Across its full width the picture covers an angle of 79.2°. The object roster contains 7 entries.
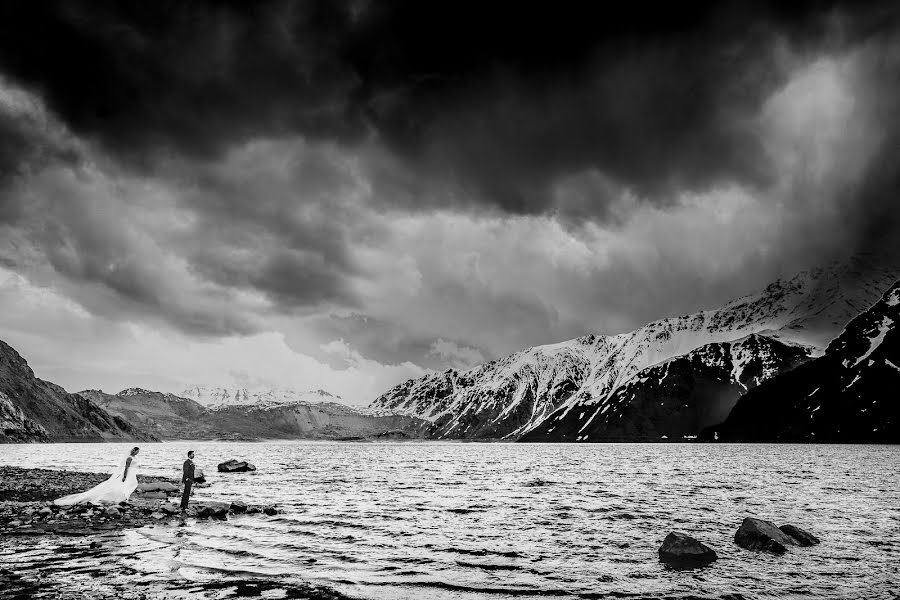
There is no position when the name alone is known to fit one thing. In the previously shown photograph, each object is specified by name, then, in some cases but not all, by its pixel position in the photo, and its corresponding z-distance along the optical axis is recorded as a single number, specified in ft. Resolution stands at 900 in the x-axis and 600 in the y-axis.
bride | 114.73
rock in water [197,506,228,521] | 107.88
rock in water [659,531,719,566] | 77.15
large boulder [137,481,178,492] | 162.20
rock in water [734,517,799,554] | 85.56
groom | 113.50
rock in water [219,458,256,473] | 257.75
